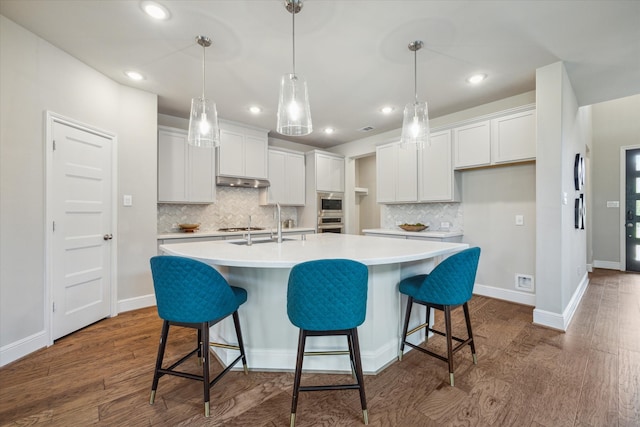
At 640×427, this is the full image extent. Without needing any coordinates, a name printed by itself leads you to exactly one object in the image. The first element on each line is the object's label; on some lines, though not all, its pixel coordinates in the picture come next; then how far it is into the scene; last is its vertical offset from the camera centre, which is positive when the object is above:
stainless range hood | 4.39 +0.52
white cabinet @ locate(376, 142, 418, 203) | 4.51 +0.67
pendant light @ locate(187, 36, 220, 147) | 2.40 +0.79
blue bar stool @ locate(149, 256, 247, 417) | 1.58 -0.46
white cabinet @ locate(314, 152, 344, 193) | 5.48 +0.83
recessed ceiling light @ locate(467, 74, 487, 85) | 3.08 +1.50
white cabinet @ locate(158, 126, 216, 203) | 3.87 +0.63
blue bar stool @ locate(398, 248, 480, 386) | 1.85 -0.48
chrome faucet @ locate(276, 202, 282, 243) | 2.61 -0.14
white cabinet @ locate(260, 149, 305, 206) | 5.09 +0.64
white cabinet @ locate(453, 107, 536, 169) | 3.35 +0.93
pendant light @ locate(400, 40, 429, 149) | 2.58 +0.83
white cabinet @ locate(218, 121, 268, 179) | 4.41 +1.01
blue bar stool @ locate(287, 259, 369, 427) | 1.48 -0.46
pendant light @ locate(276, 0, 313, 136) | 2.00 +0.81
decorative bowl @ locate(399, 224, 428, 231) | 4.39 -0.20
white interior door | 2.62 -0.12
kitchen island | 2.02 -0.74
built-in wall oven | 5.45 +0.02
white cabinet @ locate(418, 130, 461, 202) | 4.08 +0.60
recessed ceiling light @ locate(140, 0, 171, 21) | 2.02 +1.49
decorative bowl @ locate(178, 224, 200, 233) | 4.05 -0.18
